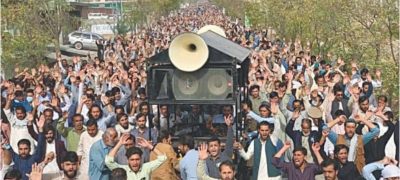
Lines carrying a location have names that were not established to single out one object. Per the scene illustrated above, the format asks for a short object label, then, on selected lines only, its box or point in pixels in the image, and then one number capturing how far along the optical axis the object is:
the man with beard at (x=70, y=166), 6.14
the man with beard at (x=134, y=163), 6.14
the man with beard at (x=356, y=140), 7.23
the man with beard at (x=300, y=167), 6.30
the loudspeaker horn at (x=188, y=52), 8.16
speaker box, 8.38
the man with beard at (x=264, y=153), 6.98
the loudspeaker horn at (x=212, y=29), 11.42
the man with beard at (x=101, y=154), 6.64
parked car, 34.72
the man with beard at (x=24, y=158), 6.93
